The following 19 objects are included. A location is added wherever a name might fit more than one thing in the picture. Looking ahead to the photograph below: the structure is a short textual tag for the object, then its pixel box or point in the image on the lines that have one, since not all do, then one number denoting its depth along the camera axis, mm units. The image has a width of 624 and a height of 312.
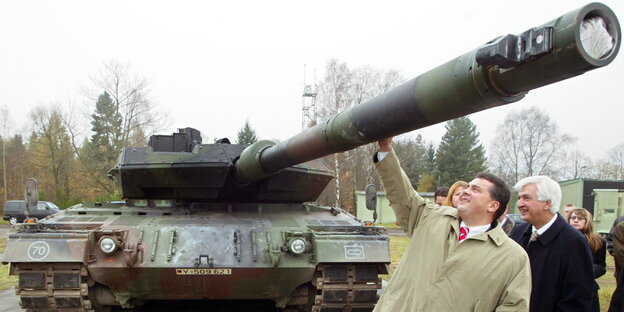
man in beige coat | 2881
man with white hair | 3281
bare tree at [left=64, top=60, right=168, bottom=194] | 35969
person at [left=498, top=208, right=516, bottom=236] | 4504
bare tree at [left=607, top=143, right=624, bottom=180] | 56000
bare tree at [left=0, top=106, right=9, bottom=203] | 40856
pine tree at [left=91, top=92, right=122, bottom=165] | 36250
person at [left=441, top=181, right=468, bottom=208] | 5183
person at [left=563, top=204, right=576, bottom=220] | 6123
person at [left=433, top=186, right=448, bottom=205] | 6684
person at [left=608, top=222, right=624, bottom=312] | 4316
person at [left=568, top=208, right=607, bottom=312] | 5302
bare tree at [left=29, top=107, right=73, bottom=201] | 39094
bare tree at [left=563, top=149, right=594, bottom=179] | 55100
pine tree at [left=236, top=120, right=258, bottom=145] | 36097
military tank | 6102
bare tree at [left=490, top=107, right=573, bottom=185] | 47594
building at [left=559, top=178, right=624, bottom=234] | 21672
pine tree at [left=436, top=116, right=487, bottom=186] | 44719
